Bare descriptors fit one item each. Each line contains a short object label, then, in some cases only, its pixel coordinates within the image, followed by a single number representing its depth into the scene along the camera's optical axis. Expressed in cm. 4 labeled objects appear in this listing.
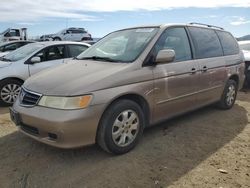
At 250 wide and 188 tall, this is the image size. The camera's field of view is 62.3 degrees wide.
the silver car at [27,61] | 463
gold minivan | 239
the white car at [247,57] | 581
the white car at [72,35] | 2092
